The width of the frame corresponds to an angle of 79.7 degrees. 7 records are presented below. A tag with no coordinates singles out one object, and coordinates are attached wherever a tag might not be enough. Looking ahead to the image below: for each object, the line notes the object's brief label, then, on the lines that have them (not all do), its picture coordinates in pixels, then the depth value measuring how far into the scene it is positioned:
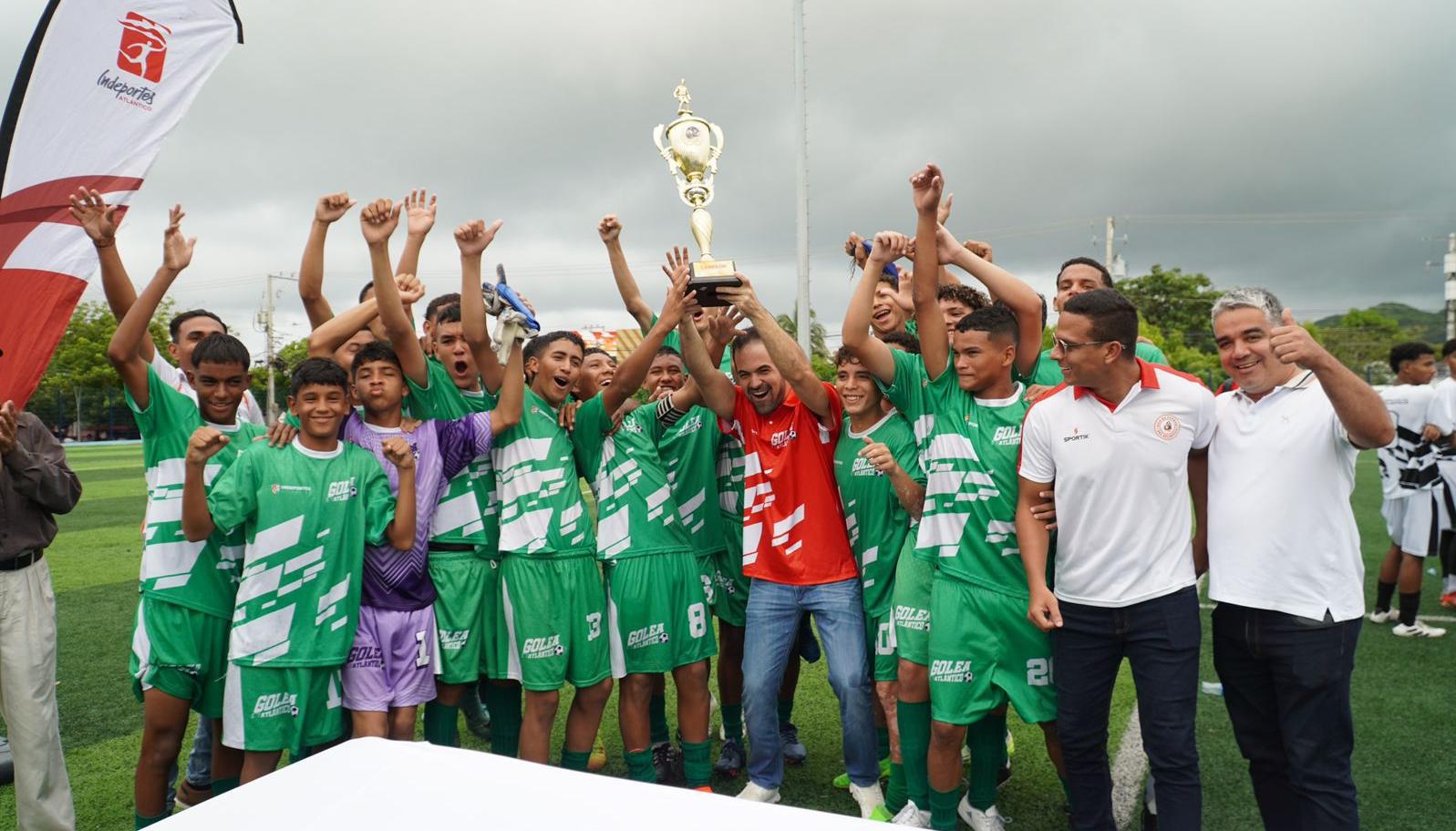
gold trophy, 4.58
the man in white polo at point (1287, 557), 2.91
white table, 1.31
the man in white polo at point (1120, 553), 3.10
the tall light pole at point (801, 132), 16.11
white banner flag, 3.61
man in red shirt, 3.93
